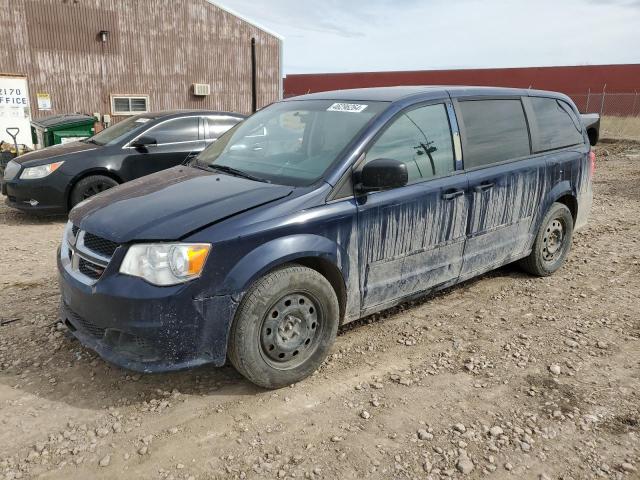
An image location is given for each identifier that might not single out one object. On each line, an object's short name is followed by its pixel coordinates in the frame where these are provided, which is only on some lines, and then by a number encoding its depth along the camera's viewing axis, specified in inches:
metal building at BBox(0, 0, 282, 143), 697.0
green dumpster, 393.1
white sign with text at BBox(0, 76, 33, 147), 682.8
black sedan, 276.1
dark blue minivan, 111.0
